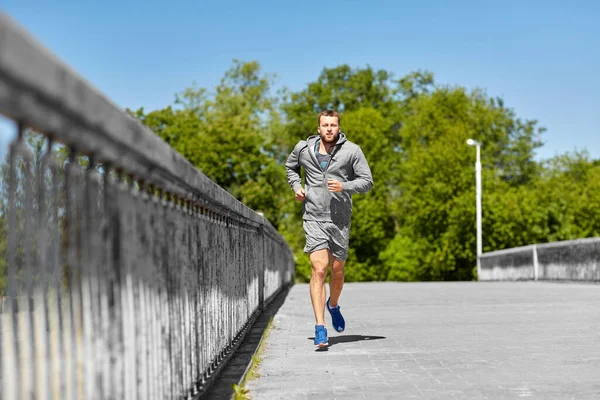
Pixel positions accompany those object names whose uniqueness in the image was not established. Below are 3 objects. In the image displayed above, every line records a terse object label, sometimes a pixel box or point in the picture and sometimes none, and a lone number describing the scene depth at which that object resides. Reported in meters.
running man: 8.16
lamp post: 48.34
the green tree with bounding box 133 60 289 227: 61.34
